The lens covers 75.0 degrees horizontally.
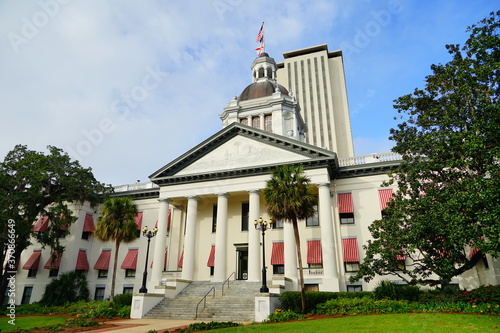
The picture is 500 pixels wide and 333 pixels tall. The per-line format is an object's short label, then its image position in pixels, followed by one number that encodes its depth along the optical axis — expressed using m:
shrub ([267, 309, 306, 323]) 17.16
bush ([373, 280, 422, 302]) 19.33
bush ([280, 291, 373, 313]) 19.23
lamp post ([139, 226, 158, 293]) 22.23
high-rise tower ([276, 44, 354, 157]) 85.75
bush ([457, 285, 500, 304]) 15.74
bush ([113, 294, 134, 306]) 23.91
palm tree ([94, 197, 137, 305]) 25.16
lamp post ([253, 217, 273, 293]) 19.39
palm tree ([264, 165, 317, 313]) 19.31
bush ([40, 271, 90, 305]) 28.88
